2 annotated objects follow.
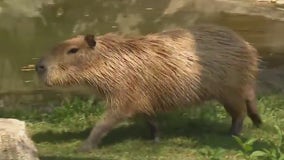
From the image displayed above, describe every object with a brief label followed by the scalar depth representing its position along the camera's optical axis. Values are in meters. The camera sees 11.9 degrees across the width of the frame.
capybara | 12.39
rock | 8.69
